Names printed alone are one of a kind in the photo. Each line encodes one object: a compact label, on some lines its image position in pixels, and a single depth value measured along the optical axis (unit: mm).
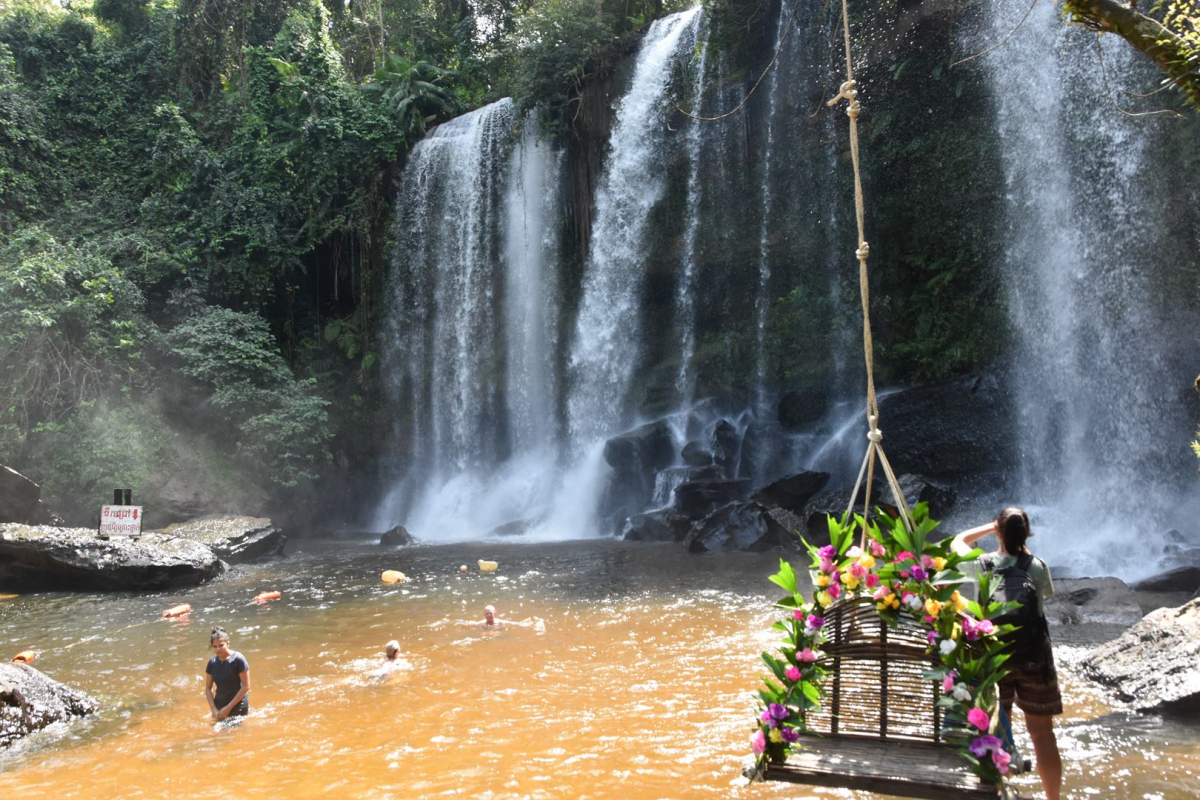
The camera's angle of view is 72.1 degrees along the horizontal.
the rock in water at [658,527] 15070
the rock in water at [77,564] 12328
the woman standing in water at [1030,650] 3979
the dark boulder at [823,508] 12977
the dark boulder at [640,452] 17797
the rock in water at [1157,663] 5535
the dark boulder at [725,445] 17047
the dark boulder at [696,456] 16734
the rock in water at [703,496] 15461
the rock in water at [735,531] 13719
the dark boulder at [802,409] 17469
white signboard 13062
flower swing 3305
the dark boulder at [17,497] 14148
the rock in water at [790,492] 14445
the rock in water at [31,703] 5973
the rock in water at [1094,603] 8383
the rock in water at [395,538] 17500
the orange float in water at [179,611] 10305
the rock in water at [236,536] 14848
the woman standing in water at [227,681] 6340
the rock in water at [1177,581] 9484
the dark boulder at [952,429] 14836
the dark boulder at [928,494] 12891
